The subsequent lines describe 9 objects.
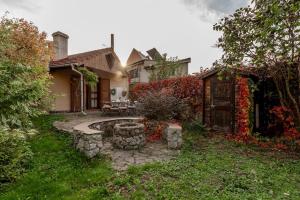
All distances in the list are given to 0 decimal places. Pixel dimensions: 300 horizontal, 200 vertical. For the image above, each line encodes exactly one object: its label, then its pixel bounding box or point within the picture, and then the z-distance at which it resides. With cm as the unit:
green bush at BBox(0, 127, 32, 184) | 318
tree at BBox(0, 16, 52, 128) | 223
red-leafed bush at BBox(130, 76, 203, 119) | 685
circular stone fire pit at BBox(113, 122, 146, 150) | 440
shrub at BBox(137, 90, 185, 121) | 543
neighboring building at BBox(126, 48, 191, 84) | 1549
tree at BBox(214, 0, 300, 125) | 334
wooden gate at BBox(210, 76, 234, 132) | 533
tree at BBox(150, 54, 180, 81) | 1412
